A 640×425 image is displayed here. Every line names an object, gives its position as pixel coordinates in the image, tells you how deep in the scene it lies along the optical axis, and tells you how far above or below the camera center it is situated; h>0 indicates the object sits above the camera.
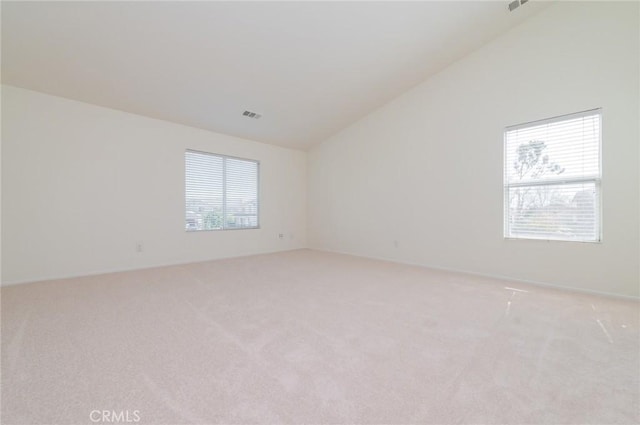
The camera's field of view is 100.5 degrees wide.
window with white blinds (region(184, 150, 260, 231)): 4.84 +0.36
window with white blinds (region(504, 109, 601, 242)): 3.02 +0.40
